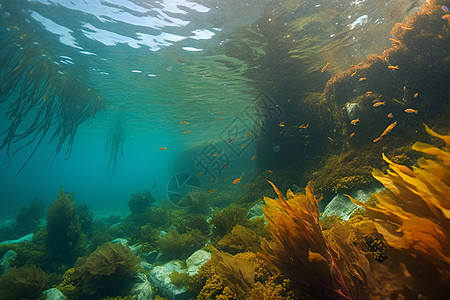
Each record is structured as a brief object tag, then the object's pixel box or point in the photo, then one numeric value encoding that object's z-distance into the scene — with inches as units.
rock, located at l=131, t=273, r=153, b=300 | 186.4
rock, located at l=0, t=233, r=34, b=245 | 436.8
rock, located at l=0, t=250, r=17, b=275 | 282.2
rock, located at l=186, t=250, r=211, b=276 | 195.0
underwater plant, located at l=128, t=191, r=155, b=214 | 636.7
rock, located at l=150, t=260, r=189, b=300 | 169.5
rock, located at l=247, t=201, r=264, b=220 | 309.9
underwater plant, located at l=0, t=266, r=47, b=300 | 188.2
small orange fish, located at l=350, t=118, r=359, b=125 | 257.9
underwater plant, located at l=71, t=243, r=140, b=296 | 193.6
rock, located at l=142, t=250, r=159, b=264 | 294.2
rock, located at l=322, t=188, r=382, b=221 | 187.2
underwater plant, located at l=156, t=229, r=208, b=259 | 261.4
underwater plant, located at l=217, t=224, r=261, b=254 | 147.4
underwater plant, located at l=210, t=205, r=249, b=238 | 229.1
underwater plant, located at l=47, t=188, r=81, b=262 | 361.4
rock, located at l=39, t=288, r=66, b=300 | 194.9
